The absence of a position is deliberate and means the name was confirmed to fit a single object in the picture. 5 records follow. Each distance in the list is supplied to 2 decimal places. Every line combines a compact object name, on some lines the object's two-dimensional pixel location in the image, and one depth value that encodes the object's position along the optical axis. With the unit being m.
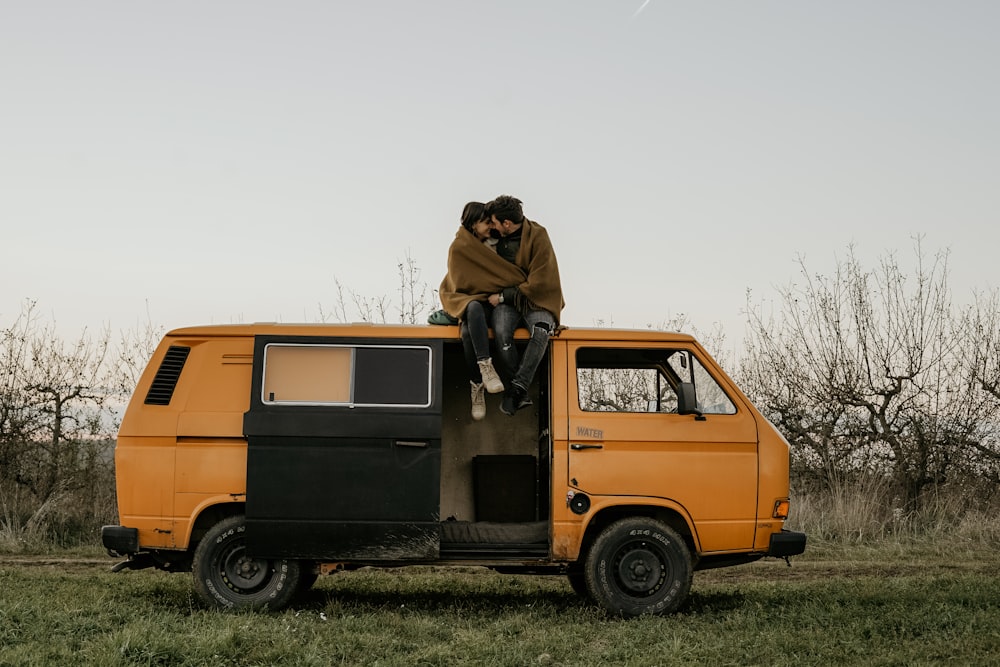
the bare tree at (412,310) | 16.80
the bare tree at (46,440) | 15.90
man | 8.38
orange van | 8.24
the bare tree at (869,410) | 16.53
